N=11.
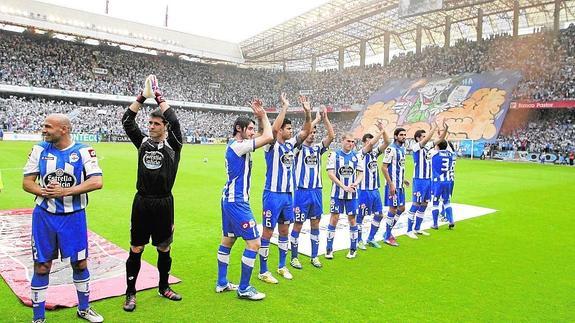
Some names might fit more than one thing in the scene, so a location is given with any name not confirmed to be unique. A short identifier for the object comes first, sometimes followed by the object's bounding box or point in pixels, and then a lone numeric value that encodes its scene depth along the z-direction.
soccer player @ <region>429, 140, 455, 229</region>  9.98
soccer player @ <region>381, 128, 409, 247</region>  8.34
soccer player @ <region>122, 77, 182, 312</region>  4.89
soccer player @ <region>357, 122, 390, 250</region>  7.83
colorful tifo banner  39.75
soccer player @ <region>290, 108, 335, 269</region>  6.63
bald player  4.21
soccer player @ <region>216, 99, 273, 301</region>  5.25
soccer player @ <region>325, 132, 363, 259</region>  7.32
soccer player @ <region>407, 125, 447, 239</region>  9.22
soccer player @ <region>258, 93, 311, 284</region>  5.91
